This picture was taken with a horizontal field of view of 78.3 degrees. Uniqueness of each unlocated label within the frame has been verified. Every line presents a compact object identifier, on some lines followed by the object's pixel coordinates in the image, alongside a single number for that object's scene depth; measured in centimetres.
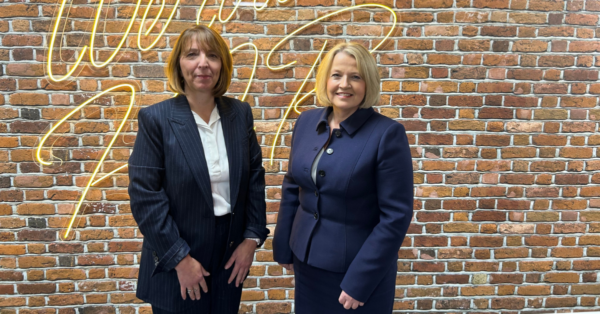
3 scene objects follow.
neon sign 226
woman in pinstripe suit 138
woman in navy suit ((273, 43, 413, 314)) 134
